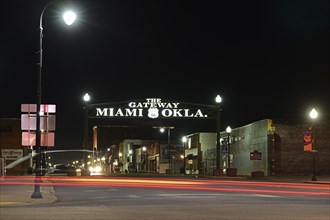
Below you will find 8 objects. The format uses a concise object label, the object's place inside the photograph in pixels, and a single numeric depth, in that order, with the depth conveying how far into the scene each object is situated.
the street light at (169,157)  93.35
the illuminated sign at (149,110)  67.75
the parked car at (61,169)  74.81
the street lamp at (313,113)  45.91
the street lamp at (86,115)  67.25
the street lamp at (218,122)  66.79
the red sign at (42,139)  24.73
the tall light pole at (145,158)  120.44
